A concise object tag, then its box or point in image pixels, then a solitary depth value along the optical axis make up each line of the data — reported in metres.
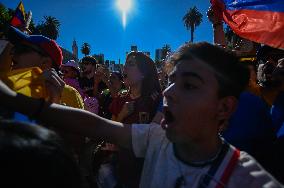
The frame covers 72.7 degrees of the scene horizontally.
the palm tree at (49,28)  48.57
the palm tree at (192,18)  46.78
